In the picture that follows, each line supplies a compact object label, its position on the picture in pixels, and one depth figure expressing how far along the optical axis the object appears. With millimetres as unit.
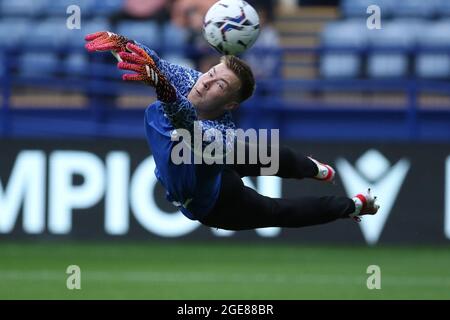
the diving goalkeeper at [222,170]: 9305
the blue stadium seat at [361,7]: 17664
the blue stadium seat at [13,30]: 17797
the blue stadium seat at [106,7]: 17703
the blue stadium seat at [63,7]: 17625
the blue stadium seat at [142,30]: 17016
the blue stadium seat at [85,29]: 16980
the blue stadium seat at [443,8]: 17653
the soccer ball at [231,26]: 9156
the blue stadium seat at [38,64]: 16484
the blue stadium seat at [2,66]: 15542
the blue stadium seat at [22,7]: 18781
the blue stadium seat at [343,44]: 16312
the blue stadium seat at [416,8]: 17719
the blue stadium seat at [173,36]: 16703
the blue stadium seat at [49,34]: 17388
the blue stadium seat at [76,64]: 15787
